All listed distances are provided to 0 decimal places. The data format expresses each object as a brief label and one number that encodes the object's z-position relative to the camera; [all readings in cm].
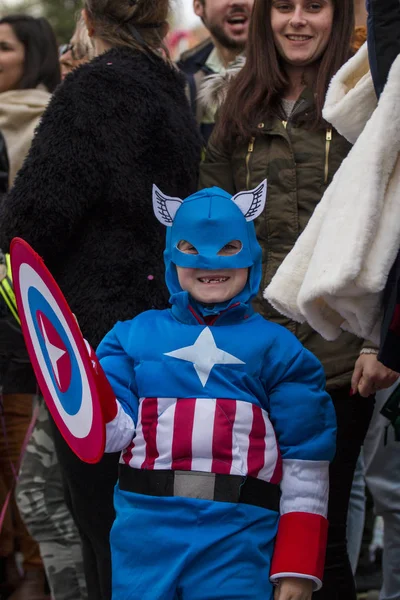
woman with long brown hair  506
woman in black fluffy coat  503
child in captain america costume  412
